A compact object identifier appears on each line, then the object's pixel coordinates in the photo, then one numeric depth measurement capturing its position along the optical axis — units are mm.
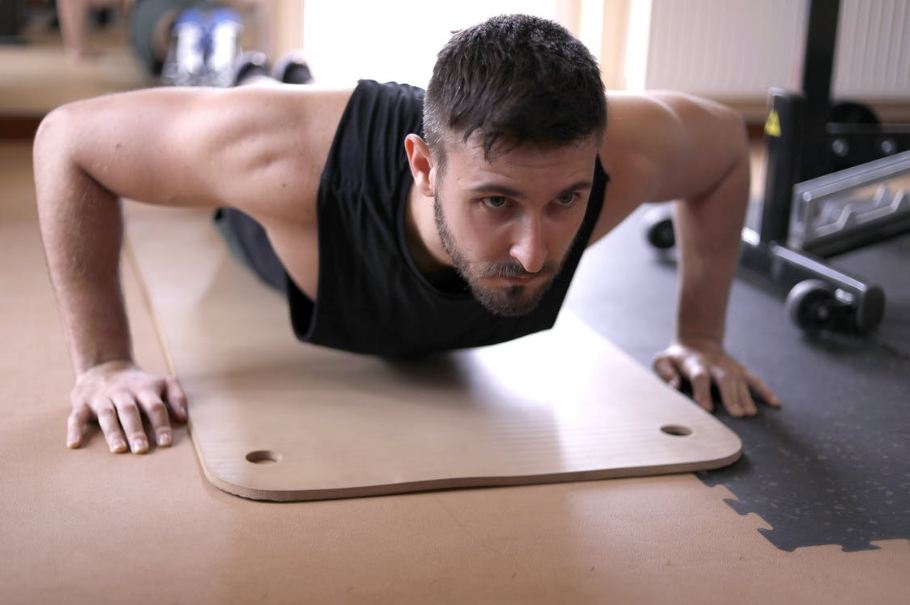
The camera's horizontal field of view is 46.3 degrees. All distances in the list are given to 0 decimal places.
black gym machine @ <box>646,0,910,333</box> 2398
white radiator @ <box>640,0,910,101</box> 4117
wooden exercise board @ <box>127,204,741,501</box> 1466
